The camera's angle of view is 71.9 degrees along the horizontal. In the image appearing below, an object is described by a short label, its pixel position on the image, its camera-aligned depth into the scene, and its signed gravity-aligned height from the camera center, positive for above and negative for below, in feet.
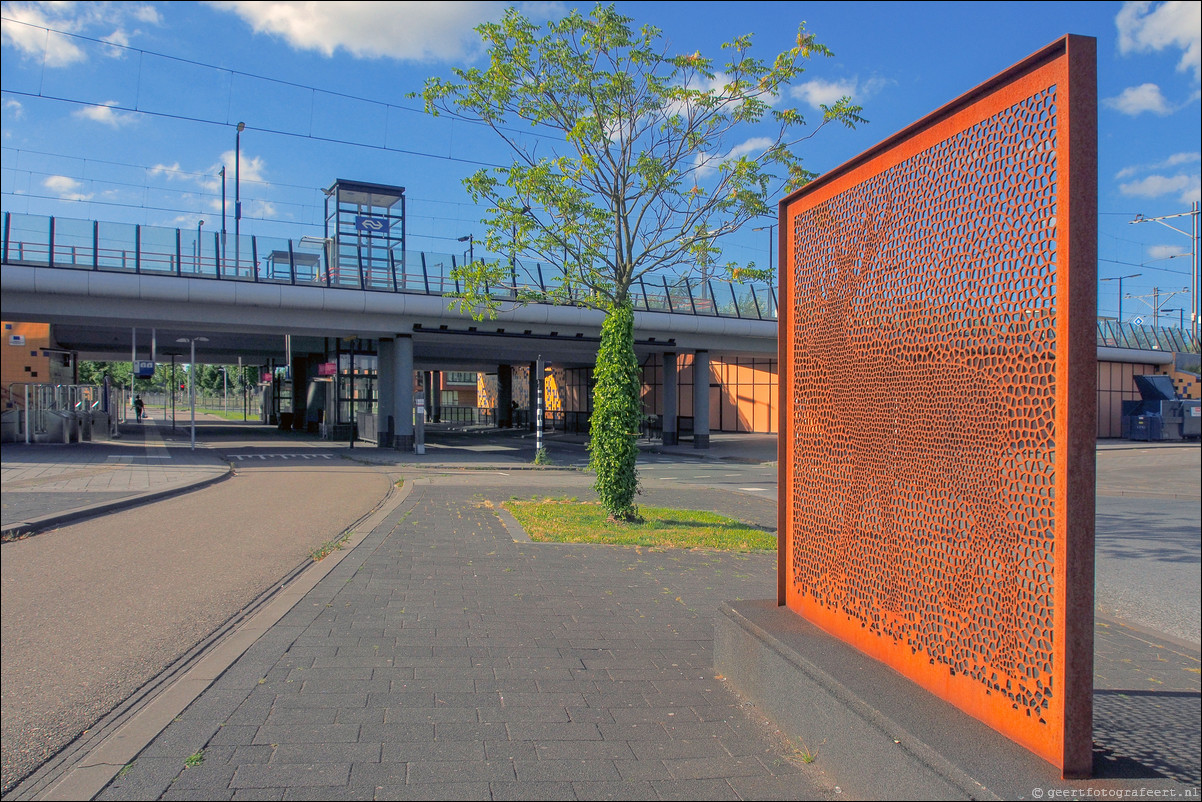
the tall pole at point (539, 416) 81.25 -1.44
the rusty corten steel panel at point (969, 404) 8.00 +0.00
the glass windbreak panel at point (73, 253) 71.97 +12.81
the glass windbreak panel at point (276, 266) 81.87 +13.33
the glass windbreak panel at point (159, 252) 76.28 +13.67
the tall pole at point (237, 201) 80.64 +24.96
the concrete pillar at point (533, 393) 159.74 +1.70
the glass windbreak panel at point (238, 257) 80.23 +13.93
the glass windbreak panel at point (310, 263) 83.76 +14.03
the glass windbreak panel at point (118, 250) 73.82 +13.40
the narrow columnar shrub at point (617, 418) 34.27 -0.67
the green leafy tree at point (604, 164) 35.17 +10.64
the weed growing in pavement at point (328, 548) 27.32 -5.12
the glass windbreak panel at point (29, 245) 69.56 +13.02
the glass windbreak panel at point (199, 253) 77.97 +13.92
